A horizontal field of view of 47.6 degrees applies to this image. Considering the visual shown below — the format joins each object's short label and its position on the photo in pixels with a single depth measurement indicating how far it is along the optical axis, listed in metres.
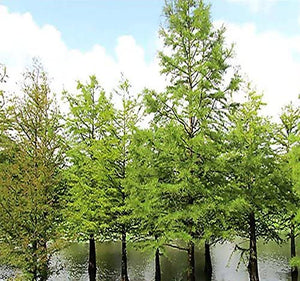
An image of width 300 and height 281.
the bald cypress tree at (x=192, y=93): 10.19
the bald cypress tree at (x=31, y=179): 9.54
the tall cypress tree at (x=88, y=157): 14.34
